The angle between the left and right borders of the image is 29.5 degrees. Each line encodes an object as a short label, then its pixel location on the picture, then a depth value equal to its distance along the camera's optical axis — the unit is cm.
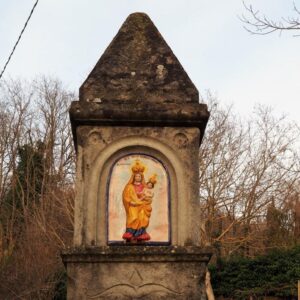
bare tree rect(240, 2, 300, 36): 732
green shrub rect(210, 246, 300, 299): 2111
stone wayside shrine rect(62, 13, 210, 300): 652
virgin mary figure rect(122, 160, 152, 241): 673
